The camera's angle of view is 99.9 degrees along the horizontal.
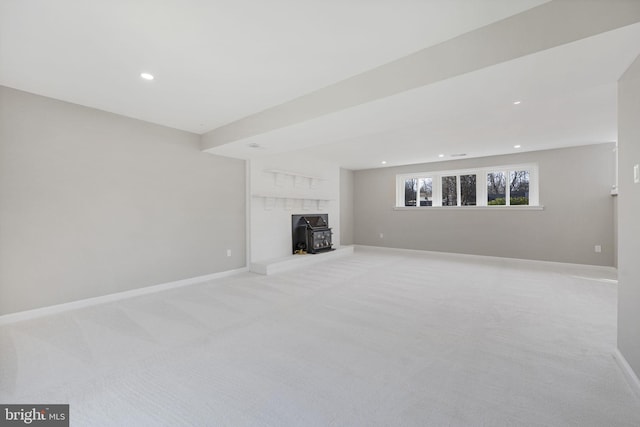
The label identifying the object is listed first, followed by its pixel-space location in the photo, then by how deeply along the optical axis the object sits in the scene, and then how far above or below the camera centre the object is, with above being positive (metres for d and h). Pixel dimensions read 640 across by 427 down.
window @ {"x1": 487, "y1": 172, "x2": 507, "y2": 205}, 6.12 +0.54
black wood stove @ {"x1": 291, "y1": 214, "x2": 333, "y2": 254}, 5.95 -0.52
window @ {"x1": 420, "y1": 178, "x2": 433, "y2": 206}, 7.13 +0.53
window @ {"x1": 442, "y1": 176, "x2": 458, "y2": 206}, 6.72 +0.52
